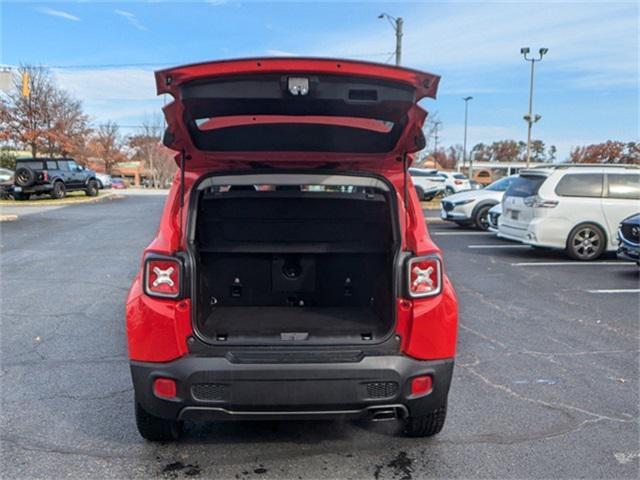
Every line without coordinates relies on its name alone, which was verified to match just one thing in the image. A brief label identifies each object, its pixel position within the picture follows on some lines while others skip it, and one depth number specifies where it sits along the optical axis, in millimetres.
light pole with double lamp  26188
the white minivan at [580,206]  9477
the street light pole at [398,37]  21156
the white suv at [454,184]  26578
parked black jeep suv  22250
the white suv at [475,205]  14273
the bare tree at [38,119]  31375
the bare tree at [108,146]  58969
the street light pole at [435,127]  39716
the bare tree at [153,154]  61406
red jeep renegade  2594
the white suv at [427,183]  23781
